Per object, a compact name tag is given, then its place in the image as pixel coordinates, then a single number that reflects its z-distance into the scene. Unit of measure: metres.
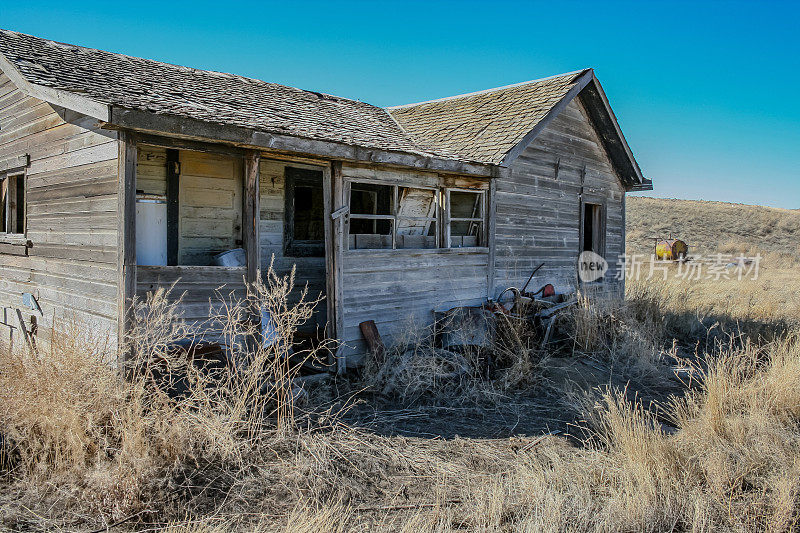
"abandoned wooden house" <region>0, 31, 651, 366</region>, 5.89
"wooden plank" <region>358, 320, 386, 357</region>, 7.60
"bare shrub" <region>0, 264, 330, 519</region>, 4.08
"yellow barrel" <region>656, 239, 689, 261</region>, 26.09
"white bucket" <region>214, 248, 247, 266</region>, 6.87
